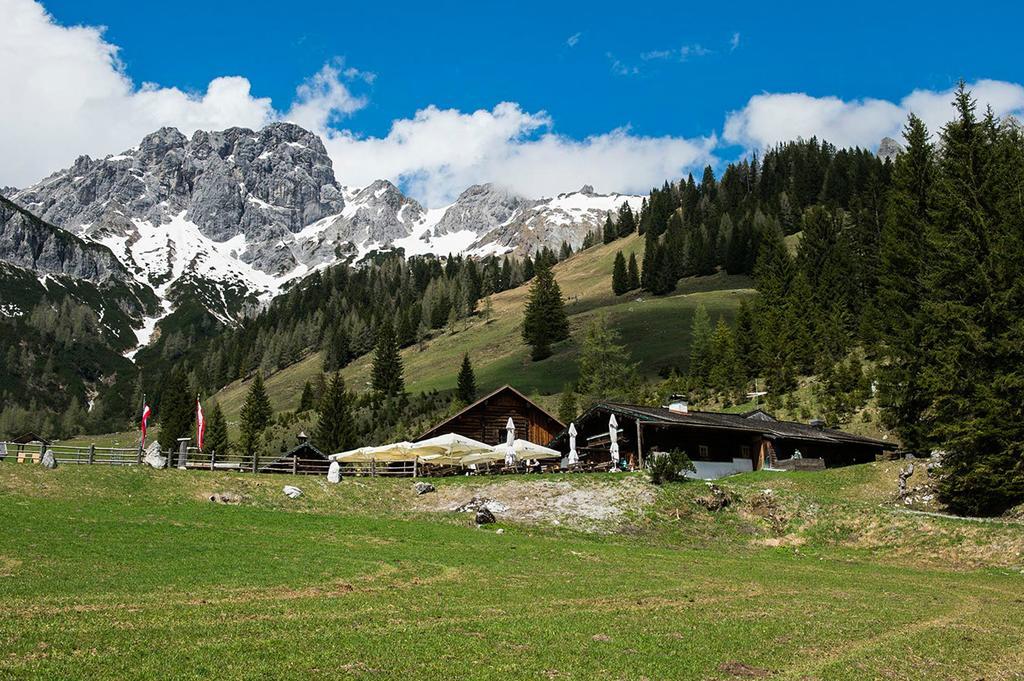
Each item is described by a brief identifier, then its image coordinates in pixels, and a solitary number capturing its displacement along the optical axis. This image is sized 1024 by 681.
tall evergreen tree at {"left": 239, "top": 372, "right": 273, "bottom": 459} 109.73
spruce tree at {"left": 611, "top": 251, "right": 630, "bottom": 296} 175.00
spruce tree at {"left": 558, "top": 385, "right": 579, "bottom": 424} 87.75
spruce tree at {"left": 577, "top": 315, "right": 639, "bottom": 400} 92.06
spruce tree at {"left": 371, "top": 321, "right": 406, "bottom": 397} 136.12
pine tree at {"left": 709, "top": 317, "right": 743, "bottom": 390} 84.69
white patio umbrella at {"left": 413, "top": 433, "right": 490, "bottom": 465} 45.16
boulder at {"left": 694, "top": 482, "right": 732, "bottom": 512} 37.47
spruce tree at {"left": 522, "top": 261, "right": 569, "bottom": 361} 134.62
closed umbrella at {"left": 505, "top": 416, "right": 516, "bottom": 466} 45.78
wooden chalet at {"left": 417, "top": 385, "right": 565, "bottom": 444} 61.48
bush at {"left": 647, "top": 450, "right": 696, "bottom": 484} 40.06
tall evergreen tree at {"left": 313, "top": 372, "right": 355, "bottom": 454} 90.88
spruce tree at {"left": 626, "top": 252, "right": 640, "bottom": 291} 175.12
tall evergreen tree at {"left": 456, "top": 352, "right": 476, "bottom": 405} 112.48
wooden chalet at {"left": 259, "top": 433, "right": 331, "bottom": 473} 45.91
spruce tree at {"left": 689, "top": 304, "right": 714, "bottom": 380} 94.50
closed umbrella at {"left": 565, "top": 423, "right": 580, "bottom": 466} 46.50
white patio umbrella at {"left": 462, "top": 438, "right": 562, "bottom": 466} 46.12
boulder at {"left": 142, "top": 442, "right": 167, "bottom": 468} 41.09
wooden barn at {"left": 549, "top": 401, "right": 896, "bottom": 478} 48.16
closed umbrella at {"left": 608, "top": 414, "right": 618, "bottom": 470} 43.38
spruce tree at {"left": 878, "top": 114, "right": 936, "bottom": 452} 43.62
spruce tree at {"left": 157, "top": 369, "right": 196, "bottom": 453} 111.00
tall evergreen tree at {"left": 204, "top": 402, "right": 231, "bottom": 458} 105.50
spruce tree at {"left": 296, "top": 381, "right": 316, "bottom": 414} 138.49
